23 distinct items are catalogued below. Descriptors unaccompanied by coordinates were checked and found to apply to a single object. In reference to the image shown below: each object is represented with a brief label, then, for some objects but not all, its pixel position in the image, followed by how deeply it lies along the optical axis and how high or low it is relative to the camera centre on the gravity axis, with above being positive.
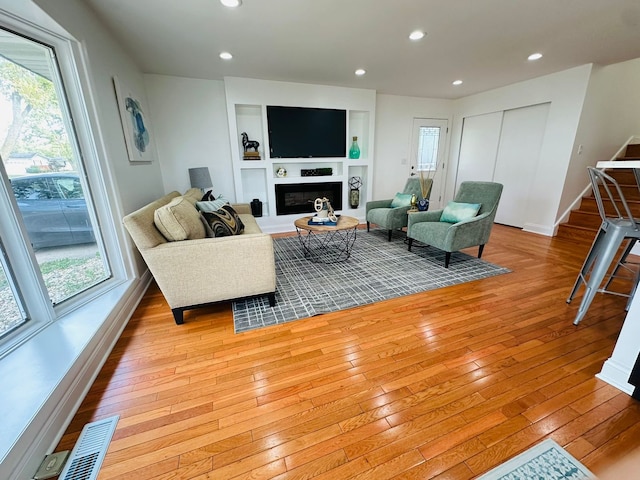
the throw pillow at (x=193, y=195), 2.77 -0.34
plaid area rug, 2.13 -1.14
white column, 1.29 -0.97
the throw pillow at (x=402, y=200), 3.92 -0.55
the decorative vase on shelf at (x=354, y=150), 4.77 +0.27
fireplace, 4.59 -0.54
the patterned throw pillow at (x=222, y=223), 2.17 -0.48
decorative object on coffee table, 2.96 -0.56
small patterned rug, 0.96 -1.14
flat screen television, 4.23 +0.56
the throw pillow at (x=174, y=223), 1.86 -0.40
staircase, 3.67 -0.70
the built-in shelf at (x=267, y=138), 4.01 +0.47
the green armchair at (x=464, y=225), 2.77 -0.69
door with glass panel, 5.45 +0.33
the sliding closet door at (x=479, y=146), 4.83 +0.33
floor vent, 1.00 -1.16
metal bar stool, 1.64 -0.54
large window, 1.43 -0.16
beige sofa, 1.78 -0.68
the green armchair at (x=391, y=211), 3.71 -0.69
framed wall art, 2.50 +0.47
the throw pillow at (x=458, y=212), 2.96 -0.56
